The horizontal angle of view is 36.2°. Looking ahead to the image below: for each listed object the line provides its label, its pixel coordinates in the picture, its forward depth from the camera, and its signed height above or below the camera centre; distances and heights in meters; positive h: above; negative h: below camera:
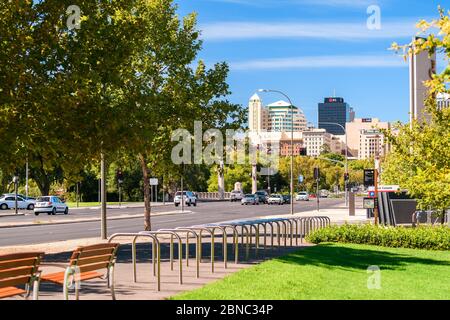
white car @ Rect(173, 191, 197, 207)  79.11 -2.05
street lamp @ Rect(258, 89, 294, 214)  52.62 +6.99
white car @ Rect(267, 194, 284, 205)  89.00 -2.43
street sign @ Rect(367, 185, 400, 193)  35.72 -0.43
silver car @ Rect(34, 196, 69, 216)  57.38 -1.95
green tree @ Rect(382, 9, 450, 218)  8.08 +1.17
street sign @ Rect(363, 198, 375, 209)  38.15 -1.27
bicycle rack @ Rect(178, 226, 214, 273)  15.29 -1.11
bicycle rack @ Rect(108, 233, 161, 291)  12.02 -1.39
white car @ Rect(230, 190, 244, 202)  101.54 -2.20
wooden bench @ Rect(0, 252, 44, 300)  8.51 -1.13
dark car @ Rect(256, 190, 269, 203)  90.81 -2.12
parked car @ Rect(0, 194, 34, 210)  69.25 -2.02
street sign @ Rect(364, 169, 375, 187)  30.23 +0.18
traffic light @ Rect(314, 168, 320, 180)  62.50 +0.68
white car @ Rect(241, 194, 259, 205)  85.69 -2.31
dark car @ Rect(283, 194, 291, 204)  93.69 -2.52
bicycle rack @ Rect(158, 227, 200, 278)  14.20 -1.56
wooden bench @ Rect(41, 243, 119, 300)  9.76 -1.24
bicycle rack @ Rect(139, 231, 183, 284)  12.91 -1.47
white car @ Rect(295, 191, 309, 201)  109.81 -2.62
